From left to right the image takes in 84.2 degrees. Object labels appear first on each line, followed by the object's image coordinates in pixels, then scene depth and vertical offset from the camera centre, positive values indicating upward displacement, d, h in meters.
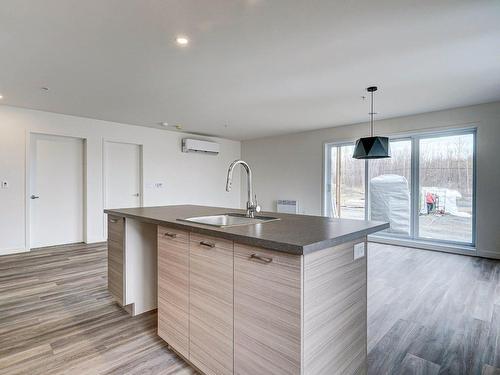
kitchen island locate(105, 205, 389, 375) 1.17 -0.55
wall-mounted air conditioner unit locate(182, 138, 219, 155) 6.49 +0.93
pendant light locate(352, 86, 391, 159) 3.60 +0.49
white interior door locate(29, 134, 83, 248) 4.71 -0.10
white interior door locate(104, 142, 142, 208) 5.46 +0.19
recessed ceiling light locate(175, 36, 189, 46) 2.31 +1.22
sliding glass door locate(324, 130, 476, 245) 4.54 -0.06
